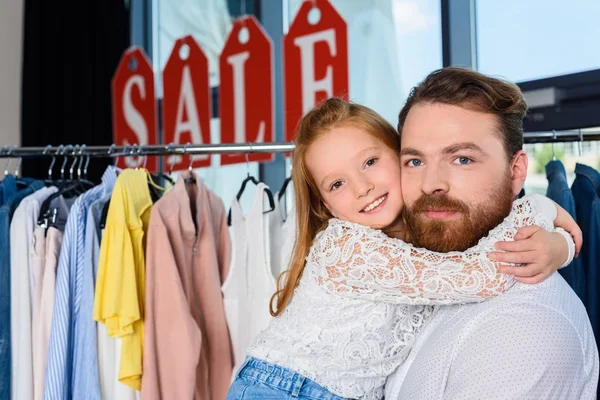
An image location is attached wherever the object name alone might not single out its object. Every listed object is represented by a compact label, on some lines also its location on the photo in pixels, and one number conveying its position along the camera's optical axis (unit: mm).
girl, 1420
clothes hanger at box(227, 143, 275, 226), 2244
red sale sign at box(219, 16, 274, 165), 3859
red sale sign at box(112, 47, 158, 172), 4520
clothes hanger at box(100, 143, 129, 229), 2139
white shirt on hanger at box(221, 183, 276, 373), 2184
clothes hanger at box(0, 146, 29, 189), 2311
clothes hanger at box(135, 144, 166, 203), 2266
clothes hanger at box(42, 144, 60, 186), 2266
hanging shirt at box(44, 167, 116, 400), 2025
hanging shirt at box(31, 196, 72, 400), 2109
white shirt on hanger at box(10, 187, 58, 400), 2113
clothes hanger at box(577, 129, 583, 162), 2002
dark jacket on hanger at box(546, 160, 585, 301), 1861
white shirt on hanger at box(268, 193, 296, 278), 2193
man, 1177
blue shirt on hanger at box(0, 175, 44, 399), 2117
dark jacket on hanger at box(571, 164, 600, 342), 1837
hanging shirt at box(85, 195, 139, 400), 2082
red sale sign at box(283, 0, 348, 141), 3461
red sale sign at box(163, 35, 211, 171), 4195
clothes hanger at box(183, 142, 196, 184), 2299
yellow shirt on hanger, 2023
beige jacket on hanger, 2064
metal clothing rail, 2182
